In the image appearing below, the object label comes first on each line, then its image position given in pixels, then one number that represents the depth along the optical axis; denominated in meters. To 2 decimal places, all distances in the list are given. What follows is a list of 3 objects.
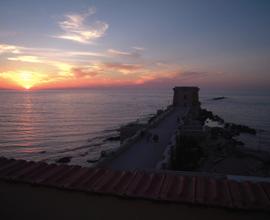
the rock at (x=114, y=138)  34.16
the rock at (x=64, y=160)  23.15
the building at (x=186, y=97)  57.72
